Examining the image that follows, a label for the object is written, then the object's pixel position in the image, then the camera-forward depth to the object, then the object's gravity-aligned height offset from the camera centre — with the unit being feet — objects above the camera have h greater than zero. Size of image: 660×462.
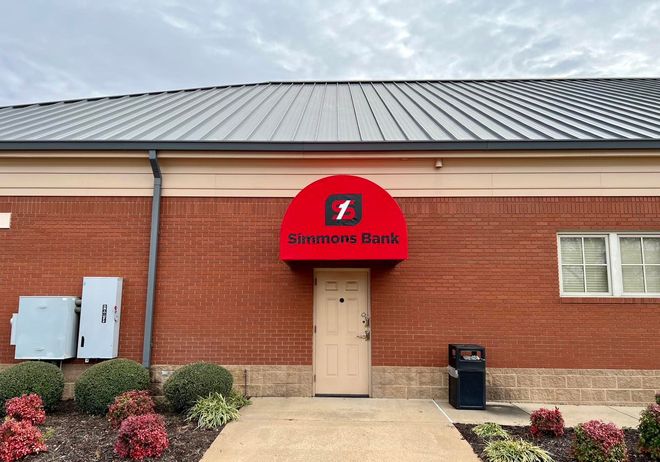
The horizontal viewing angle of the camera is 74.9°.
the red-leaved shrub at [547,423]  18.35 -5.15
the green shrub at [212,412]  19.75 -5.32
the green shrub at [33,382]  21.24 -4.26
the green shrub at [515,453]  16.16 -5.70
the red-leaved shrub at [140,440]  16.17 -5.33
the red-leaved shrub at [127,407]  19.51 -4.96
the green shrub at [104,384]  21.35 -4.31
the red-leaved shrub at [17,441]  16.05 -5.46
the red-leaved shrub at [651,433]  15.96 -4.84
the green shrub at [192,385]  21.29 -4.29
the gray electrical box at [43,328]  24.68 -1.77
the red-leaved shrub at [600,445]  15.31 -5.07
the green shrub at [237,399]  22.48 -5.30
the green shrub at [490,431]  18.53 -5.61
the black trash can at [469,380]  23.17 -4.23
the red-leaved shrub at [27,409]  19.34 -5.04
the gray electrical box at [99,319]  25.00 -1.23
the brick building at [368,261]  25.35 +2.52
